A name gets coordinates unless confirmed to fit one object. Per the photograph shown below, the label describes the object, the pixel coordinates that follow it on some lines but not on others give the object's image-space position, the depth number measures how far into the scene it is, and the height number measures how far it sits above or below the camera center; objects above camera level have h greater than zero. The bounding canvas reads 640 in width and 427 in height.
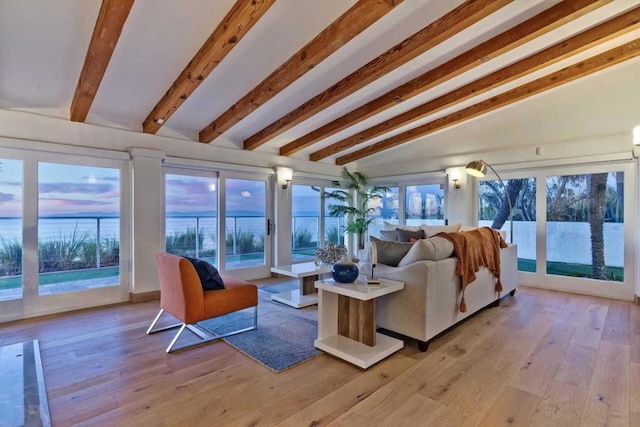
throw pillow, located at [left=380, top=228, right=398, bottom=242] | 4.89 -0.27
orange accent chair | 2.72 -0.69
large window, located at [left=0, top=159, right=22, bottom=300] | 3.47 -0.09
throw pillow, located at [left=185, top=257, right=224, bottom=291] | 2.92 -0.51
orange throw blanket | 3.07 -0.36
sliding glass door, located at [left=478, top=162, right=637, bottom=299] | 4.35 -0.16
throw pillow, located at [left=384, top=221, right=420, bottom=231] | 4.98 -0.17
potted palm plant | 6.98 +0.38
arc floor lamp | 4.36 +0.65
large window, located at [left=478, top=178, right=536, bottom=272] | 5.11 +0.08
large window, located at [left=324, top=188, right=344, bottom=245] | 7.02 -0.20
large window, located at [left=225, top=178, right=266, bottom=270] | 5.32 -0.08
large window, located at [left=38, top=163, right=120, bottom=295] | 3.74 -0.09
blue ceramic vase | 2.77 -0.46
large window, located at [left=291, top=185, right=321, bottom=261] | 6.38 -0.06
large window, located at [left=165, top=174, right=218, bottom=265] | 4.71 +0.04
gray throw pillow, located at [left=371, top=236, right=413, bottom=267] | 3.16 -0.33
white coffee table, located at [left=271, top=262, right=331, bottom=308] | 3.91 -0.90
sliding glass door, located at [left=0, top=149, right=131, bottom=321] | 3.51 -0.13
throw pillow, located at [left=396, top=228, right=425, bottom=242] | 4.74 -0.26
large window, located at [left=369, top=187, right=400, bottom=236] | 6.99 +0.17
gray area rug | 2.65 -1.10
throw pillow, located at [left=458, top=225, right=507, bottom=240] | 4.36 -0.23
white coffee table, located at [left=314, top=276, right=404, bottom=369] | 2.54 -0.91
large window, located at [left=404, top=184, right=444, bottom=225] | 6.27 +0.25
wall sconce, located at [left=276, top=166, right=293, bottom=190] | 5.73 +0.75
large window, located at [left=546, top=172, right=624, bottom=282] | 4.41 -0.14
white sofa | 2.70 -0.73
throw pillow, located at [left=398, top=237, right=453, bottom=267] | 2.88 -0.30
